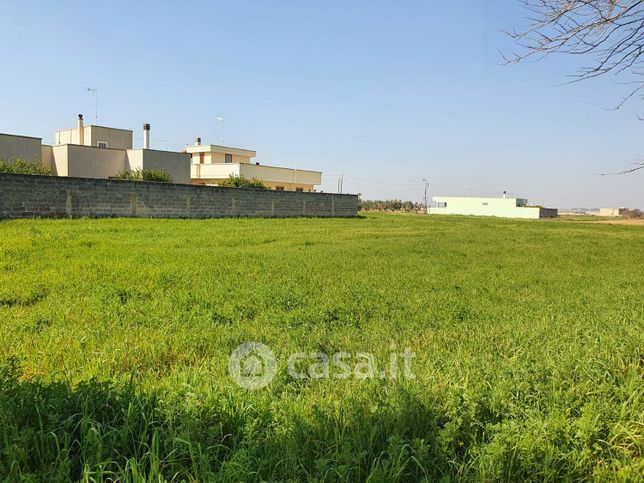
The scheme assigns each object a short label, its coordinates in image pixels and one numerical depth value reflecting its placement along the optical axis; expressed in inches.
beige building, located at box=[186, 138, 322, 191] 1667.1
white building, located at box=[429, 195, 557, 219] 2741.4
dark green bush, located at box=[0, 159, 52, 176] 913.5
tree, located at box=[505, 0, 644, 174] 164.6
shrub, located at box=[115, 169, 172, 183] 1149.1
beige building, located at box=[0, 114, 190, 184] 1086.4
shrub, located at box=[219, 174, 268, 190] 1314.0
